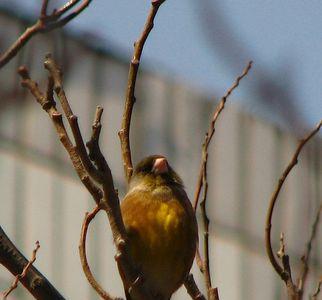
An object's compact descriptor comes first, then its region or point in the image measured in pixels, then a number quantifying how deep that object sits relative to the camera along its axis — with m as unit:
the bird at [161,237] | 10.14
